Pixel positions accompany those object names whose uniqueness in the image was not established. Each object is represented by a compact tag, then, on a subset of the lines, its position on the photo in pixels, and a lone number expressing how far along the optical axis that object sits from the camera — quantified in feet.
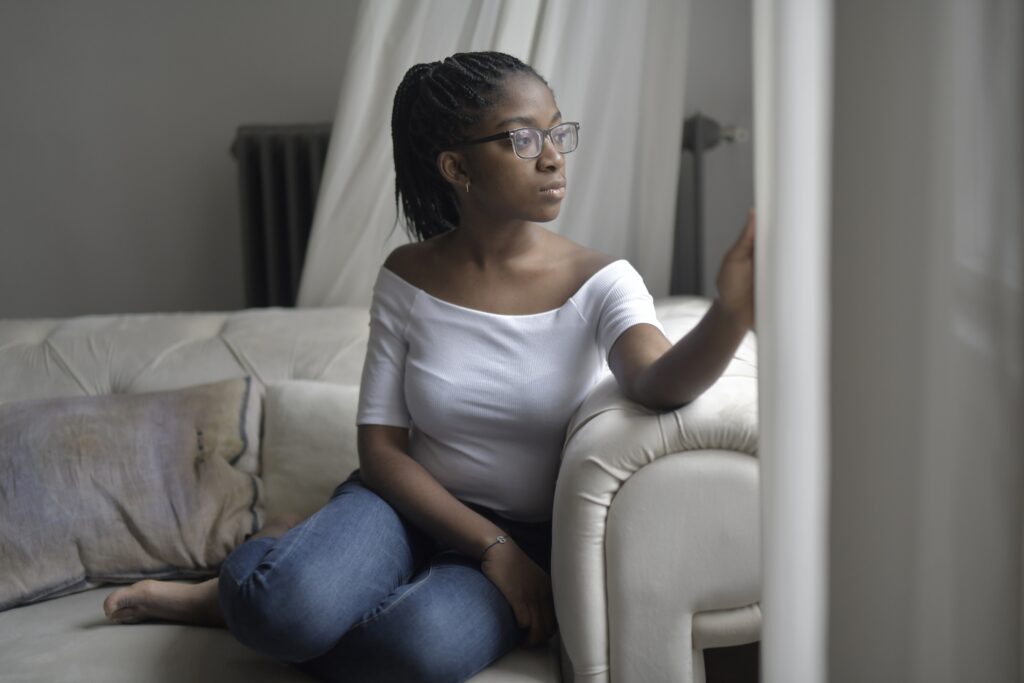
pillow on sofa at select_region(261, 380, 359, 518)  4.23
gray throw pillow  3.87
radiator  6.86
